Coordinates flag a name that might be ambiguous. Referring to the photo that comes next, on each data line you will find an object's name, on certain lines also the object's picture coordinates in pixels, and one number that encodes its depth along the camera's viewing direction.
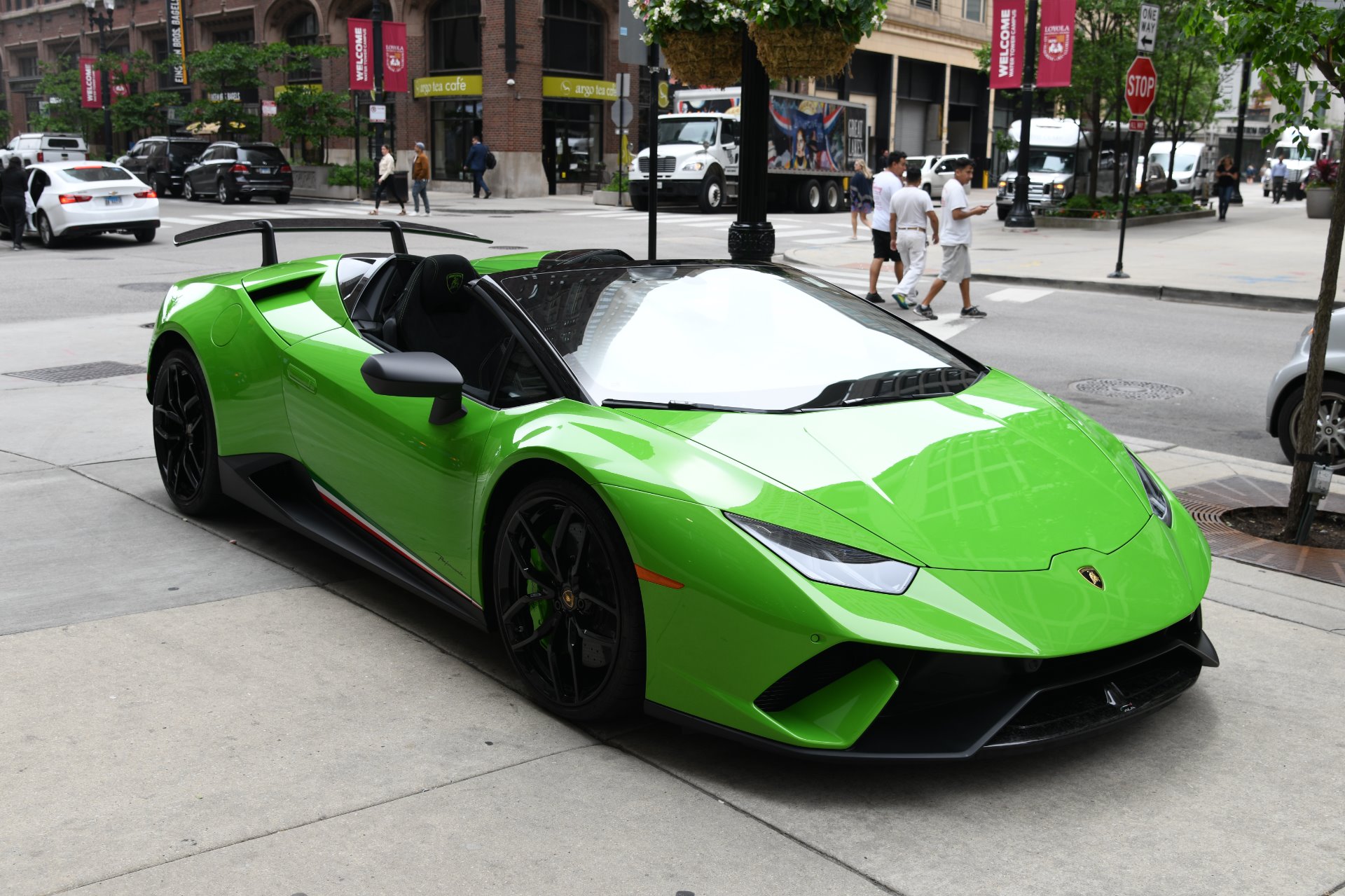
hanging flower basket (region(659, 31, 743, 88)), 7.60
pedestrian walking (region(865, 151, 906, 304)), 16.30
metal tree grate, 5.48
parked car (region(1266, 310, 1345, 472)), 7.10
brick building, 42.78
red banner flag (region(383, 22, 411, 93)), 39.34
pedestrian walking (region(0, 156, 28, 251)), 21.98
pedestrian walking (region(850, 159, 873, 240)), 26.70
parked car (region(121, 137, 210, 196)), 38.22
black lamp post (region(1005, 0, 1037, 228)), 27.59
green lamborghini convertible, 3.15
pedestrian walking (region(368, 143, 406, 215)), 31.80
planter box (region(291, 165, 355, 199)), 39.47
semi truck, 33.72
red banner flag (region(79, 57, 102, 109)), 54.42
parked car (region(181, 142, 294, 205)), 34.50
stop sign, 18.11
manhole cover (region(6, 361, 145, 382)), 9.87
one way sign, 17.64
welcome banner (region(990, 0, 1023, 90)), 27.72
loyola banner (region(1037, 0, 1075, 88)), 25.95
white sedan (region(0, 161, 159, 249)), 22.25
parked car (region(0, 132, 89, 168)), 41.75
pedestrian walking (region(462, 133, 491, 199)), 40.00
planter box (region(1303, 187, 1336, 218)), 33.03
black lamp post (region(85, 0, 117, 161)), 52.89
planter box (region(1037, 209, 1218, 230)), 28.02
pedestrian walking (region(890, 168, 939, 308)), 14.74
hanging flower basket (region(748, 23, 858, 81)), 7.12
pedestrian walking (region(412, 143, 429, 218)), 32.47
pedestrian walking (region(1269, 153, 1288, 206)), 46.53
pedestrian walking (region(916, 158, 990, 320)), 14.16
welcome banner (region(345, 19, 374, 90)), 39.41
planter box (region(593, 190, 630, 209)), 38.88
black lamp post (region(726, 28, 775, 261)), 7.63
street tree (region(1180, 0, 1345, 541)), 5.84
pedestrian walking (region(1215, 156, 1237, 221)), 33.56
